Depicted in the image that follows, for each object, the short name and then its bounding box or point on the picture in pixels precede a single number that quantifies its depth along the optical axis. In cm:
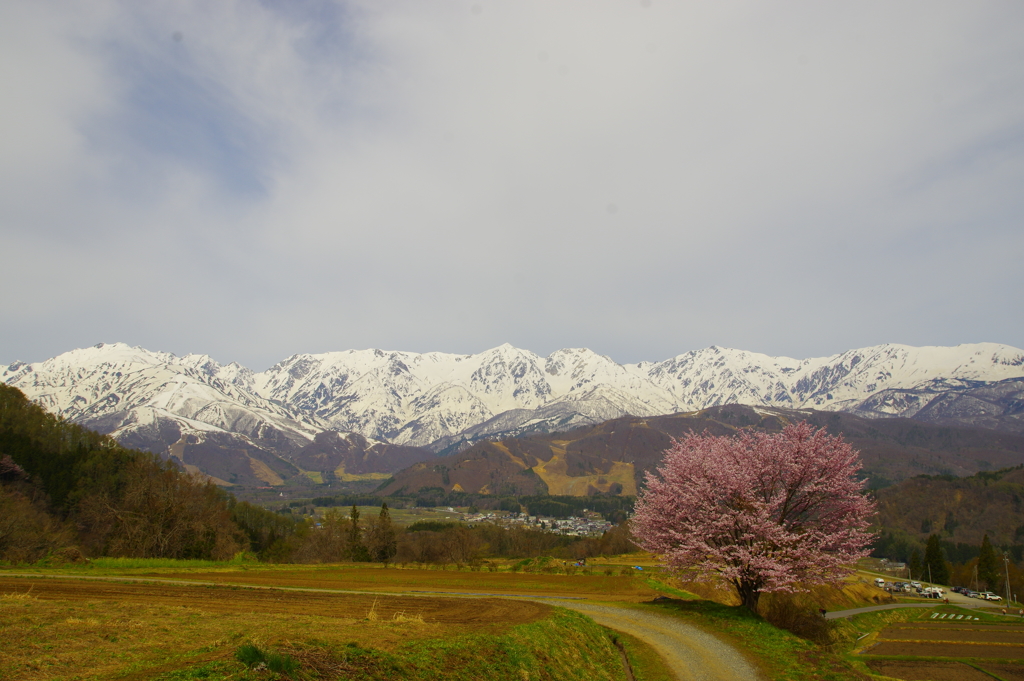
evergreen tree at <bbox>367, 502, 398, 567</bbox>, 10162
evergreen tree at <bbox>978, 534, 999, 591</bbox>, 14600
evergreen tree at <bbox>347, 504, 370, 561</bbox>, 9875
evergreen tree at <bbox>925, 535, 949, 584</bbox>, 15488
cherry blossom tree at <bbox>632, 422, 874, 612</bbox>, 3003
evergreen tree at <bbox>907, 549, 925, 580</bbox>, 16388
